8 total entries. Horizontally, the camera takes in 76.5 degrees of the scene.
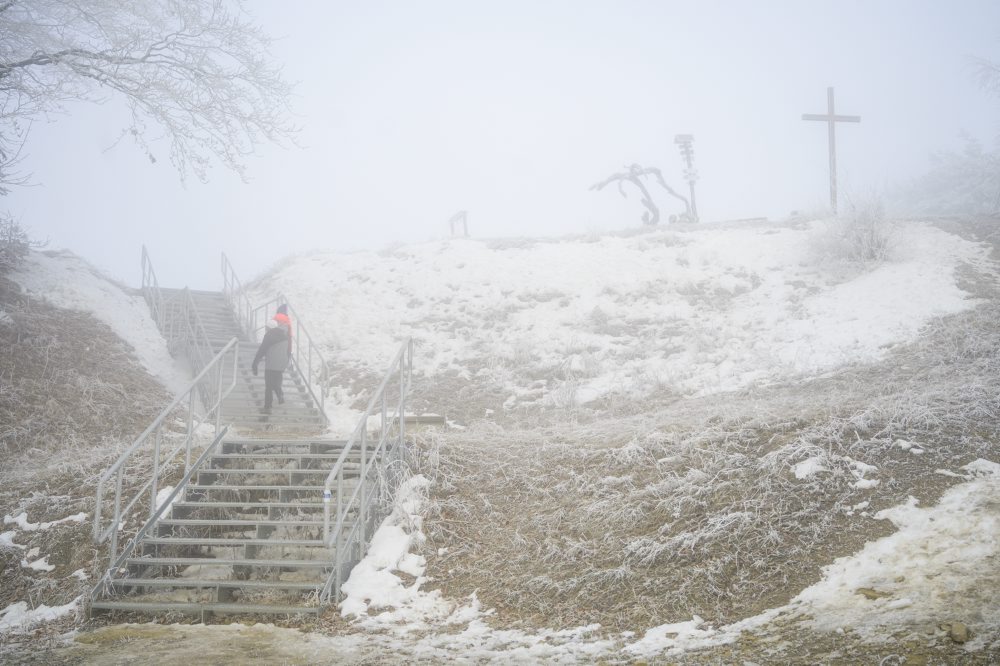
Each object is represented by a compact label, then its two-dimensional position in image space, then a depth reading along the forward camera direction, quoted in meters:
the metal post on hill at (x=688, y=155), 24.19
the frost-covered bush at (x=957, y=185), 25.03
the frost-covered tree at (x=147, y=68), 12.43
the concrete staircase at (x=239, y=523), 6.18
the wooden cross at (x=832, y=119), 21.40
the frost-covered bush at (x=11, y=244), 15.45
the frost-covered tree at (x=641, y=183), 23.48
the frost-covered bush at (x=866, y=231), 16.12
